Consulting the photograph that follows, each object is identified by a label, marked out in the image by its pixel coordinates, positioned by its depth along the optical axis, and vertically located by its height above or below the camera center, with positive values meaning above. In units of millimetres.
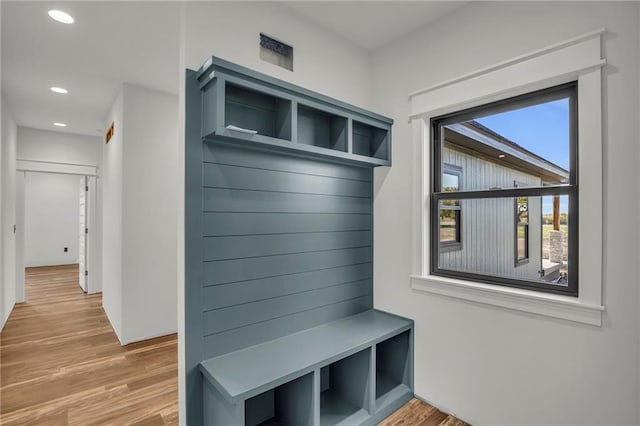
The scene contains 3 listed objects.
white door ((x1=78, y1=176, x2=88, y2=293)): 5754 -407
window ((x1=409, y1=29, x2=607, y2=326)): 1632 +96
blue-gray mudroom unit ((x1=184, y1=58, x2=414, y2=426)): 1729 -314
